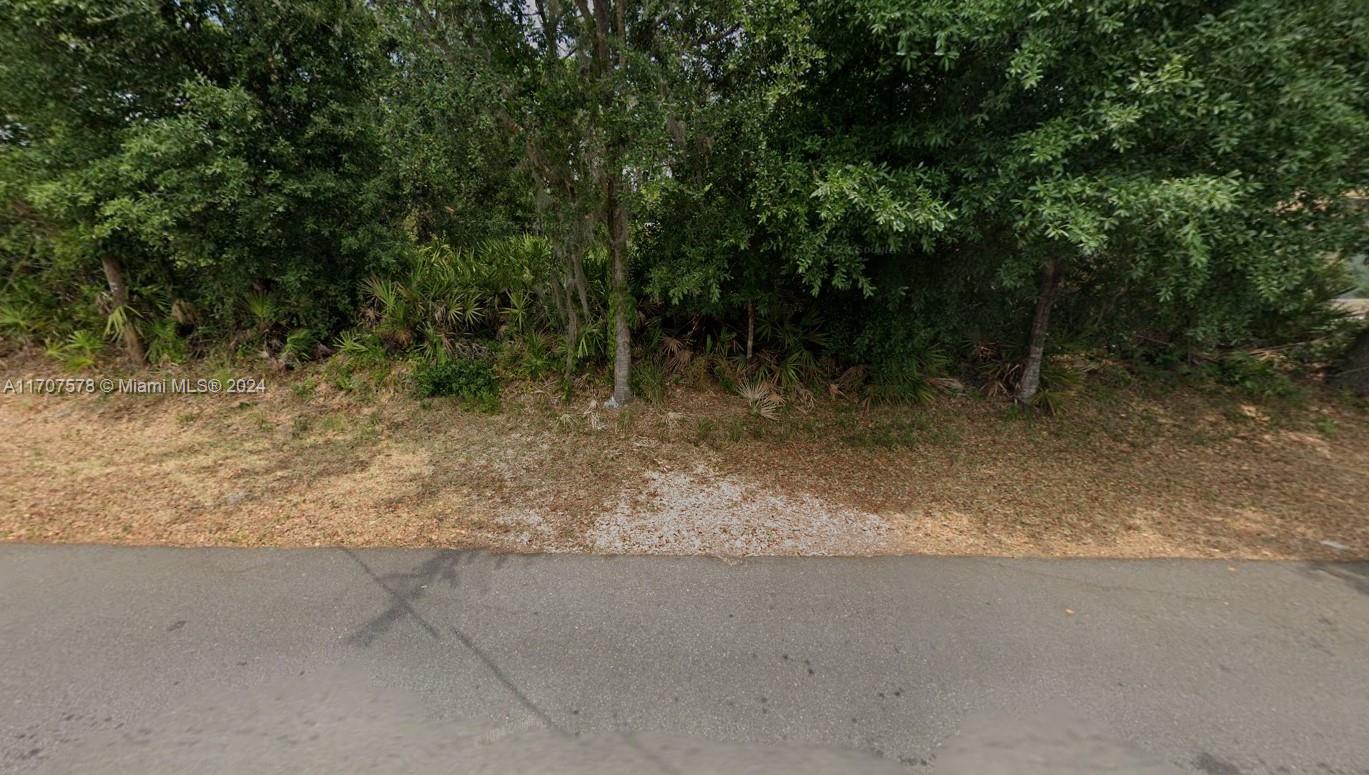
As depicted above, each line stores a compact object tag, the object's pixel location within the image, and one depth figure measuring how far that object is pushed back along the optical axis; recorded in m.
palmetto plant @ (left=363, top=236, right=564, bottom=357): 6.94
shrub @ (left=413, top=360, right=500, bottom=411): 6.33
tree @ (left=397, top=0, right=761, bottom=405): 4.32
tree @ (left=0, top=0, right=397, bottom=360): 5.01
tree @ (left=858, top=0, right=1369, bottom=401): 3.16
